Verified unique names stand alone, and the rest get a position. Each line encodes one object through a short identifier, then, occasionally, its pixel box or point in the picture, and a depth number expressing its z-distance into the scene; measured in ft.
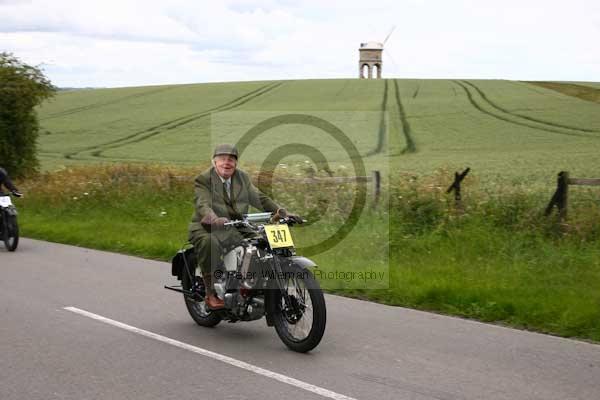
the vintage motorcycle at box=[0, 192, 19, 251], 46.09
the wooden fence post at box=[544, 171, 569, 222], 39.09
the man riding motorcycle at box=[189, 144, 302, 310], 24.04
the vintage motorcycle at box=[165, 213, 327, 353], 21.67
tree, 79.36
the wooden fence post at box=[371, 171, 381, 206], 48.96
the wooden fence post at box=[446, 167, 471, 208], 44.34
